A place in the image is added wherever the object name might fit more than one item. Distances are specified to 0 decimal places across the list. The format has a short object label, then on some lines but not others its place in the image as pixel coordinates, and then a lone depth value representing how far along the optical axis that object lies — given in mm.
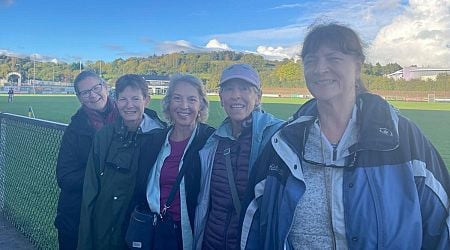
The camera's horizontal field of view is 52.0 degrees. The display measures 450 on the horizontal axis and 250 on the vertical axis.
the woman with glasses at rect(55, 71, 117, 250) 3531
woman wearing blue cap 2539
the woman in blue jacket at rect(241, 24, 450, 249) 1861
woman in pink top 2805
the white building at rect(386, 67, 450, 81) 71994
